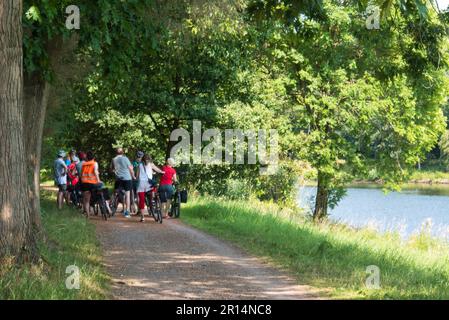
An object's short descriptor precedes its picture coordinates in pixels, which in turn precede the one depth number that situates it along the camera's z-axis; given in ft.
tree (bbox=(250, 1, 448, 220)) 90.94
